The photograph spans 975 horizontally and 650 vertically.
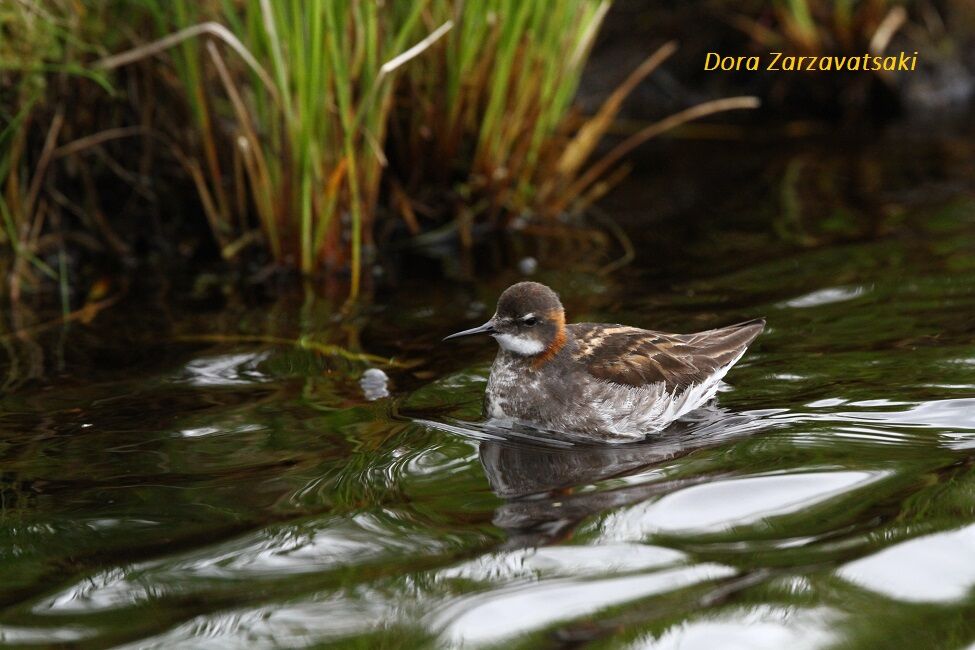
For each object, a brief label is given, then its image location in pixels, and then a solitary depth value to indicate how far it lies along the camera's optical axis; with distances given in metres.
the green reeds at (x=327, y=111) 14.22
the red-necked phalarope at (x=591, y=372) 11.02
